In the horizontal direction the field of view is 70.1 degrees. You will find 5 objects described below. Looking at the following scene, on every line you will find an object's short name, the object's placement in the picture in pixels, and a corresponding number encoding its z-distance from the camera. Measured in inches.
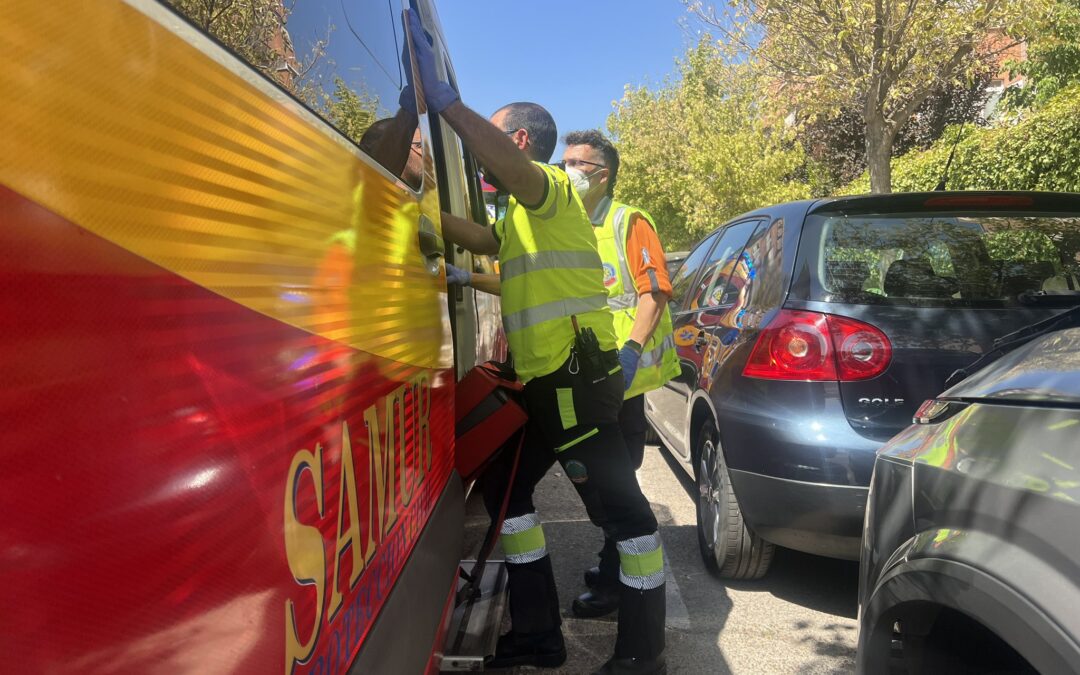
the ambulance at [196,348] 25.4
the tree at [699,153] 856.9
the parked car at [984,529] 44.8
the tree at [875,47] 346.9
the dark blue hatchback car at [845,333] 110.3
